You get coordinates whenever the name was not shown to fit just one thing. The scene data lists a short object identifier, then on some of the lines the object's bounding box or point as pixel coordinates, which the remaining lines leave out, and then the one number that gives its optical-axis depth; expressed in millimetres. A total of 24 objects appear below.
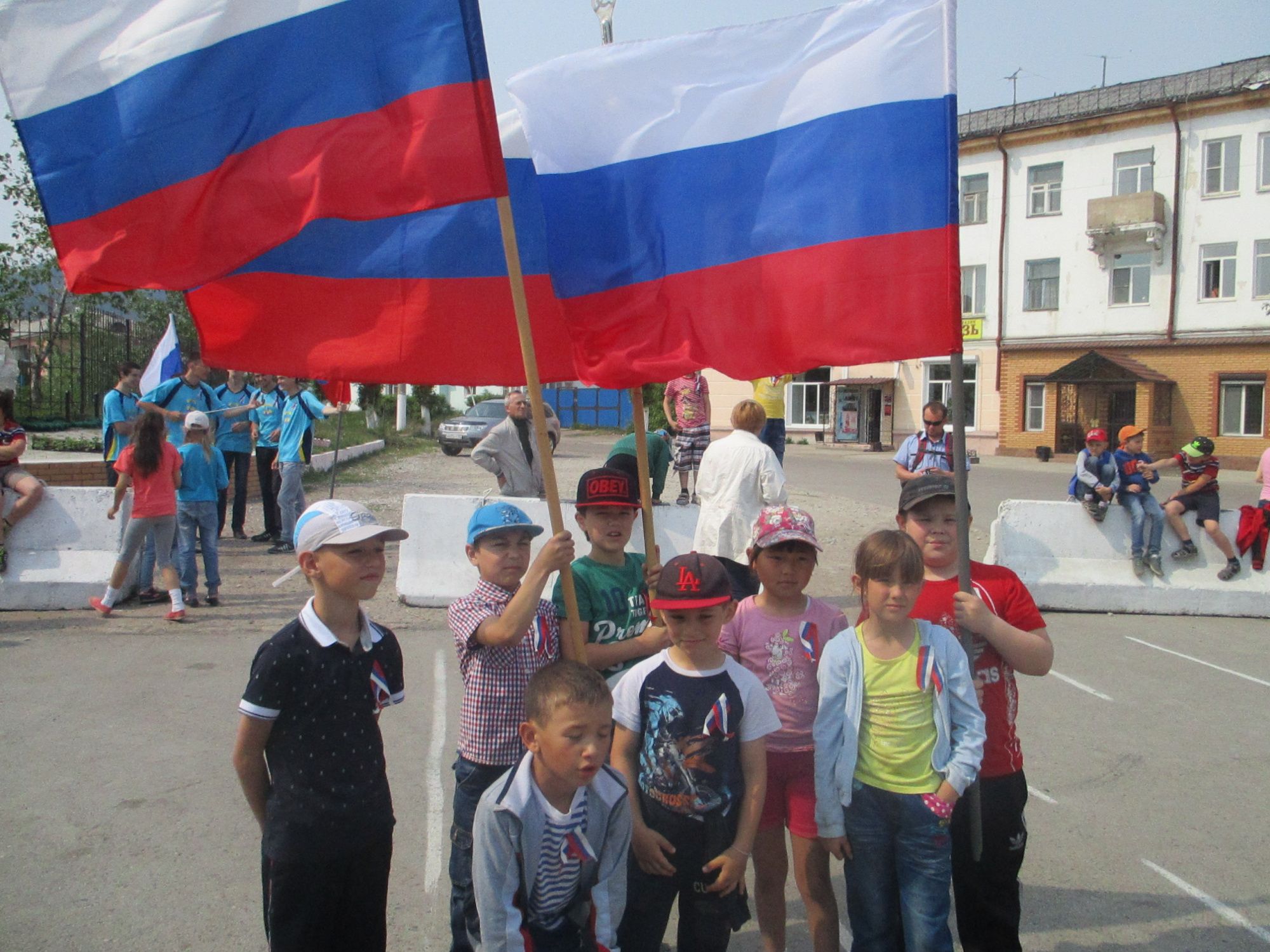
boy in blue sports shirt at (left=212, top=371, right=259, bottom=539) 11258
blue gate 55219
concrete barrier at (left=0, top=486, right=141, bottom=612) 8445
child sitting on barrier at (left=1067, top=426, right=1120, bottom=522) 9328
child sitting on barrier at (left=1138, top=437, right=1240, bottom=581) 9234
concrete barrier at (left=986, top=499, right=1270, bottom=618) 9148
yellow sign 38062
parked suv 30250
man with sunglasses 9211
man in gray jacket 7516
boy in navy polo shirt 2588
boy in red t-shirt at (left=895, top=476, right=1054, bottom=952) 3068
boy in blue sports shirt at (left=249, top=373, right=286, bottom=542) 11375
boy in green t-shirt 3279
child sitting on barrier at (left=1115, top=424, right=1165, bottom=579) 9203
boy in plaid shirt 3088
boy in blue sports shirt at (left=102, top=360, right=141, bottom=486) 9727
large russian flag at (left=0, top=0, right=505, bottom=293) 3158
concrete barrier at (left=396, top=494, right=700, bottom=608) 8859
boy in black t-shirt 2900
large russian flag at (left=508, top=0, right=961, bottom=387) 3426
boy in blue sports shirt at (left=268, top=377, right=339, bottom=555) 10656
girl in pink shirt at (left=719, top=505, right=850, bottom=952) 3248
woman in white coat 6406
